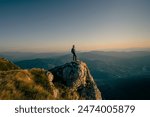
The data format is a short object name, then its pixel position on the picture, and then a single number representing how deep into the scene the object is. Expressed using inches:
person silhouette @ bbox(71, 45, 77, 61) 739.9
